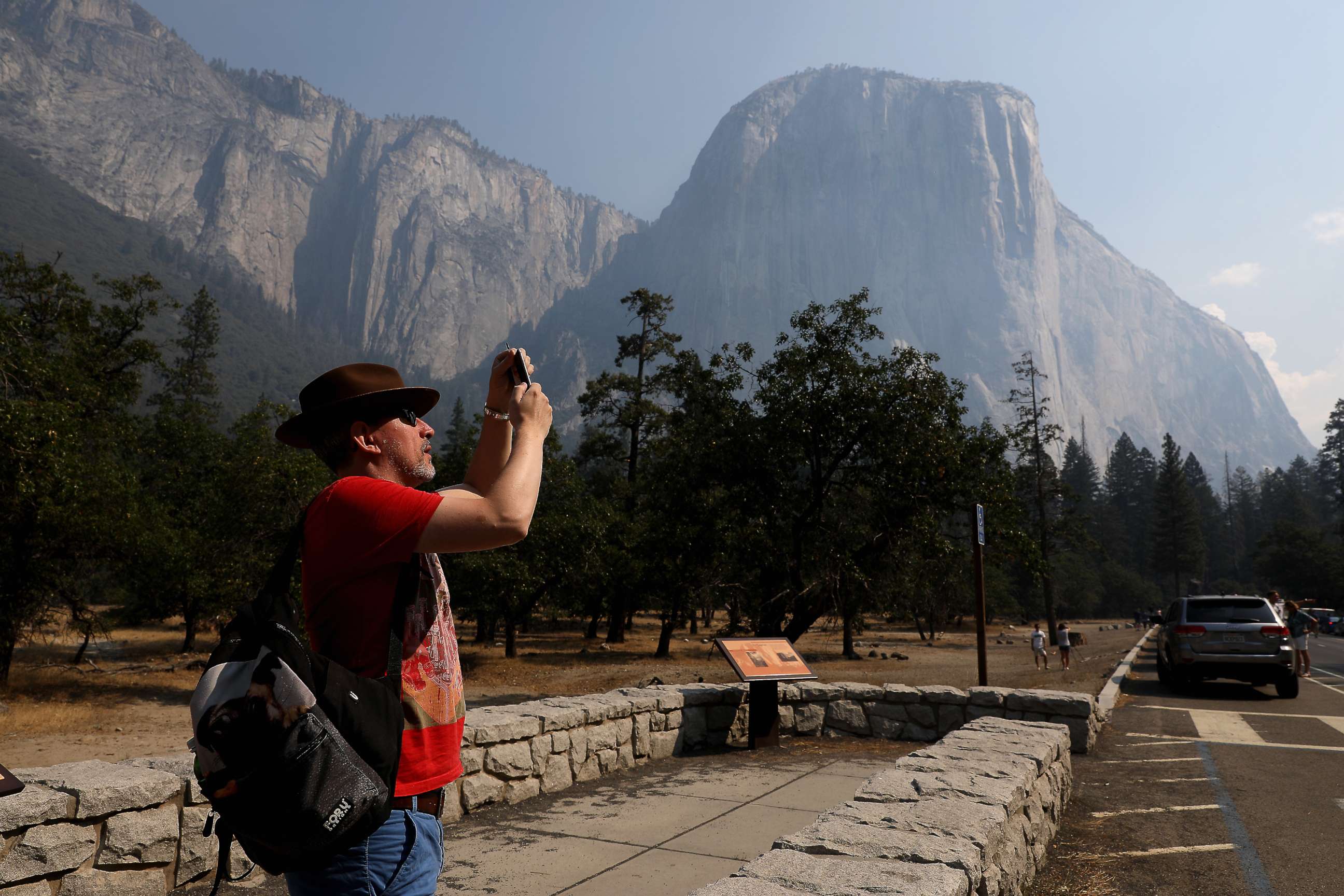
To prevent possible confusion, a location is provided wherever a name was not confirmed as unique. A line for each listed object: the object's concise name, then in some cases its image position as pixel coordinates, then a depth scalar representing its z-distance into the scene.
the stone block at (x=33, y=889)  3.72
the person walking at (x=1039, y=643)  23.00
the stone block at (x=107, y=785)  4.06
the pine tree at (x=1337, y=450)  72.86
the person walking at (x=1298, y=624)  15.39
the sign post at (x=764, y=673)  8.38
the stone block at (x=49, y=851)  3.73
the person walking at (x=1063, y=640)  22.08
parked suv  13.20
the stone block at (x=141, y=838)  4.10
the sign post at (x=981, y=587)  10.43
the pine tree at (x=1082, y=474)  105.62
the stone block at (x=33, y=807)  3.72
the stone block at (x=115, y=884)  3.95
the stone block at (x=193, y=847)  4.39
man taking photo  1.71
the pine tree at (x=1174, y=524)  79.44
